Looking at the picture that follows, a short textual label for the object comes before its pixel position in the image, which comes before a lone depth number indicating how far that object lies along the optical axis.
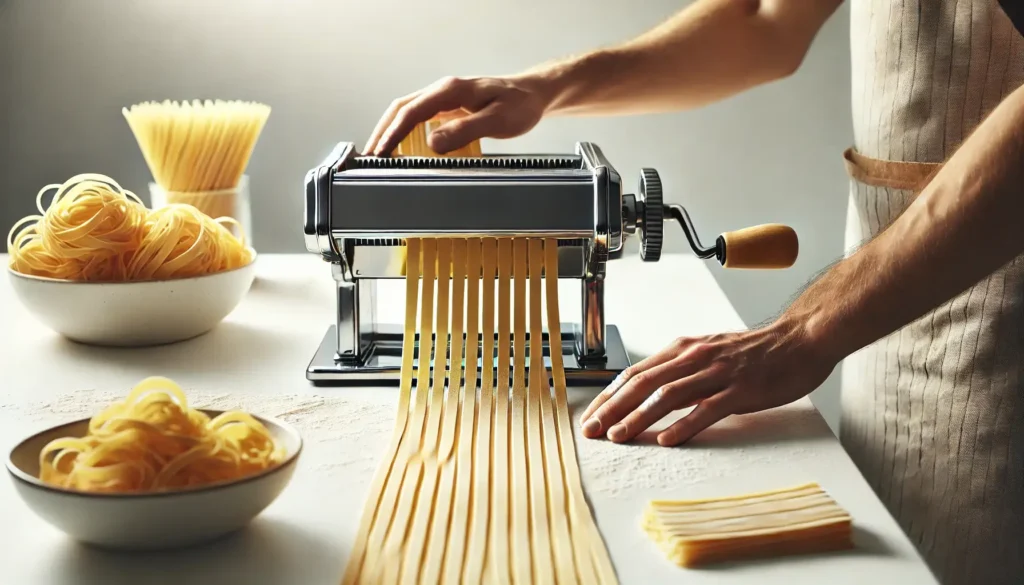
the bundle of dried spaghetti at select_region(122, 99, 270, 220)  1.69
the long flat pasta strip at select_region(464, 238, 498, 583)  0.78
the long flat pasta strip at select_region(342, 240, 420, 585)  0.79
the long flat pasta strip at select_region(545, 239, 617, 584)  0.77
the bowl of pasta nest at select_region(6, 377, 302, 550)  0.72
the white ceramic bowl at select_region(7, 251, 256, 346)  1.27
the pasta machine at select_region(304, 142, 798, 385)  1.14
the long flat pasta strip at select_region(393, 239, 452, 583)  0.79
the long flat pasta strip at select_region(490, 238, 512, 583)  0.79
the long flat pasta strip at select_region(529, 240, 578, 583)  0.79
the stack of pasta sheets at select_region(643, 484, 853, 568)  0.78
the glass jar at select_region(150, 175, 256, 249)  1.71
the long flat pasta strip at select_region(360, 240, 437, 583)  0.80
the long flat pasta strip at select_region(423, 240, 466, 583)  0.78
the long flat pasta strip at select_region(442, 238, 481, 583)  0.79
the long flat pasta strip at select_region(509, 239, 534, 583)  0.79
